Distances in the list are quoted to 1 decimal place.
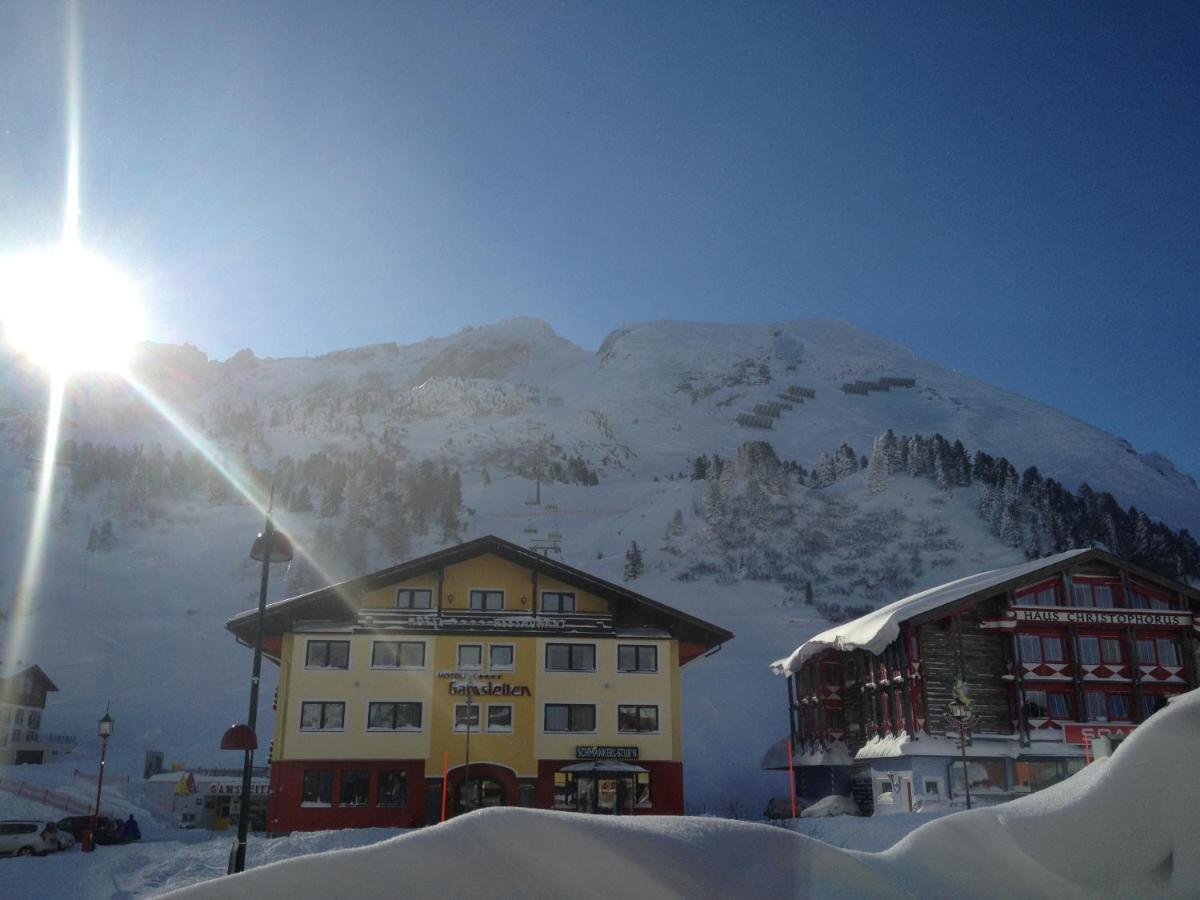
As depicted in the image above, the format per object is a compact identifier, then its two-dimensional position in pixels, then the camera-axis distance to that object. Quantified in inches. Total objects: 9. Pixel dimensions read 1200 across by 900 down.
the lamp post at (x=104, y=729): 1198.3
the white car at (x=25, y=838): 1273.4
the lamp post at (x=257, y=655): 715.4
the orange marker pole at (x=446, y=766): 1431.3
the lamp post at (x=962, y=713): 1168.2
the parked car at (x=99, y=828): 1465.3
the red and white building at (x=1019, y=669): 1369.3
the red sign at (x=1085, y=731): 1354.6
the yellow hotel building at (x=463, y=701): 1451.8
